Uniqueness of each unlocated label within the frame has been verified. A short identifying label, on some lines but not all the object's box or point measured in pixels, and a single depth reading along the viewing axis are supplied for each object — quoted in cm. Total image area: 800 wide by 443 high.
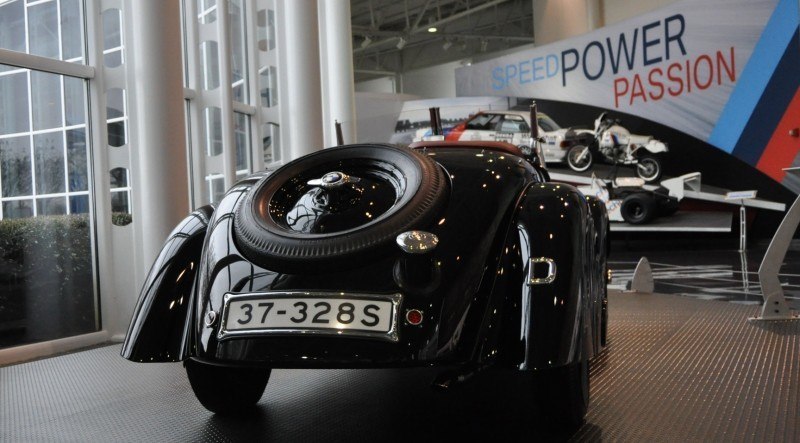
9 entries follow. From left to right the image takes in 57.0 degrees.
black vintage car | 179
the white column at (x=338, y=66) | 1121
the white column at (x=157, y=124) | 487
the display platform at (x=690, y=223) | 1089
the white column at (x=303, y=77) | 780
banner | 1027
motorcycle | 1142
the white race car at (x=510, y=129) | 1192
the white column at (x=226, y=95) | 704
